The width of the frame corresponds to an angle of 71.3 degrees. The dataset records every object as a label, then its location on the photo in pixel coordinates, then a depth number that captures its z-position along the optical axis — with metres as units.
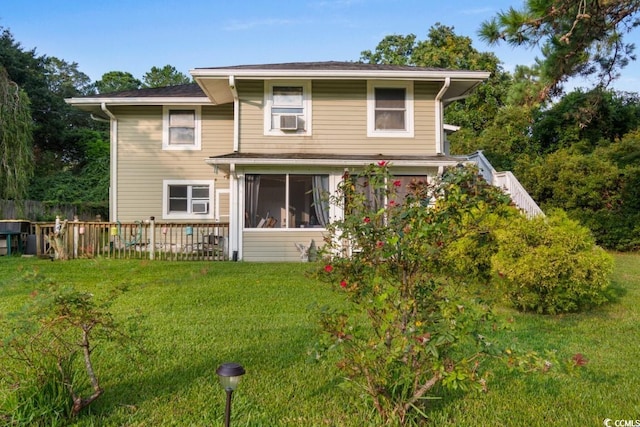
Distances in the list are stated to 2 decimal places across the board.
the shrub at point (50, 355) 2.60
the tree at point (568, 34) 6.93
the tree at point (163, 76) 44.94
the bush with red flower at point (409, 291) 2.34
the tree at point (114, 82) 43.44
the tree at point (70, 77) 38.00
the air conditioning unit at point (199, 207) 13.13
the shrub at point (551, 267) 5.70
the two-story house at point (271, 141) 11.08
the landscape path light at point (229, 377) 2.35
